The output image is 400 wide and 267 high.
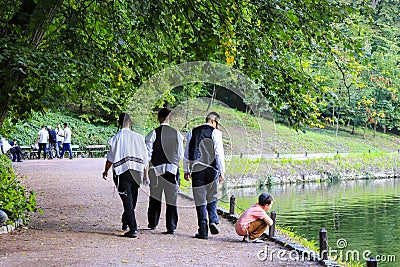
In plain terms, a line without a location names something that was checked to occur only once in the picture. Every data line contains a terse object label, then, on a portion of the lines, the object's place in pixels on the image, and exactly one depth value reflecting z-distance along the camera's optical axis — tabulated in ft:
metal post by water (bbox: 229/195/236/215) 41.63
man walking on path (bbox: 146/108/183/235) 32.60
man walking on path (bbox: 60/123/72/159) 99.20
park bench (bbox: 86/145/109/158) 115.24
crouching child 32.01
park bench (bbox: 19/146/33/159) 104.90
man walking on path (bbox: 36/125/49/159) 95.55
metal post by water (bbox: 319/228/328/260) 27.86
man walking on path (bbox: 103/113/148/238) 31.42
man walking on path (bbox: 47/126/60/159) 100.99
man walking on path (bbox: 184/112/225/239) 32.24
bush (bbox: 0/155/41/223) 35.50
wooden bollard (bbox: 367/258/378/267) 20.86
